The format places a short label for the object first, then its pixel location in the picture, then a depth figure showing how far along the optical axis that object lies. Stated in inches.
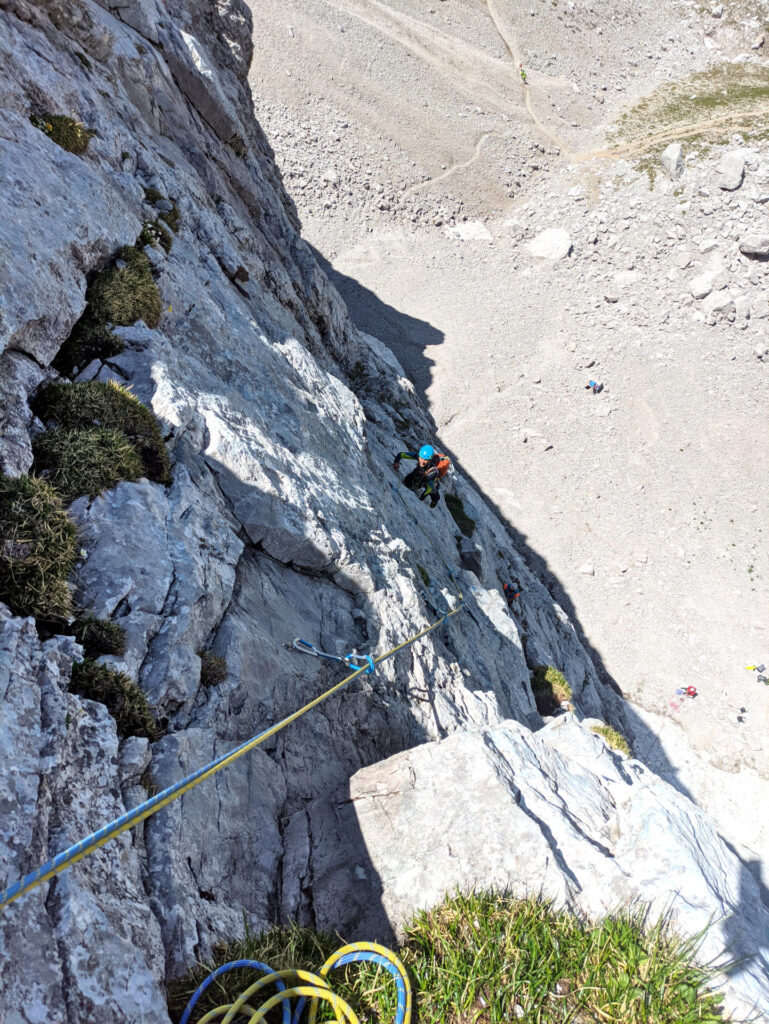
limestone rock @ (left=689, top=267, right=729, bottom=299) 2127.2
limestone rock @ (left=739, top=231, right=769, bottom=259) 2039.9
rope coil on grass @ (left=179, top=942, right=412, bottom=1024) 185.3
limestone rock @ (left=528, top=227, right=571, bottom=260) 2383.1
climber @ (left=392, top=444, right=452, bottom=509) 831.7
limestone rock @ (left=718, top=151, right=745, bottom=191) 2283.5
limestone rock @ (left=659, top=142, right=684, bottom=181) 2423.7
